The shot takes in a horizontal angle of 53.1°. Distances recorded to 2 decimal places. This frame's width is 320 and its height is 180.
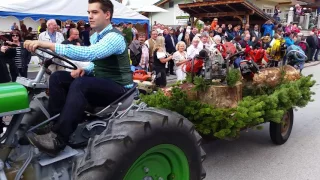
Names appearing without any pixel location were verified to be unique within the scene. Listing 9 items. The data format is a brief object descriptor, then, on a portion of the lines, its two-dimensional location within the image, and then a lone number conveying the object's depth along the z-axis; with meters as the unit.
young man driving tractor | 2.38
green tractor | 2.20
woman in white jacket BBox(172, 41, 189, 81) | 7.20
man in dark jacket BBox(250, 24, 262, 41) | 13.87
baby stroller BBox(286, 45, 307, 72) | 5.58
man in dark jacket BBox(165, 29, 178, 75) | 11.14
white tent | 8.68
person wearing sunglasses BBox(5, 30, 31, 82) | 5.78
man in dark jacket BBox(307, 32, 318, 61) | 16.88
